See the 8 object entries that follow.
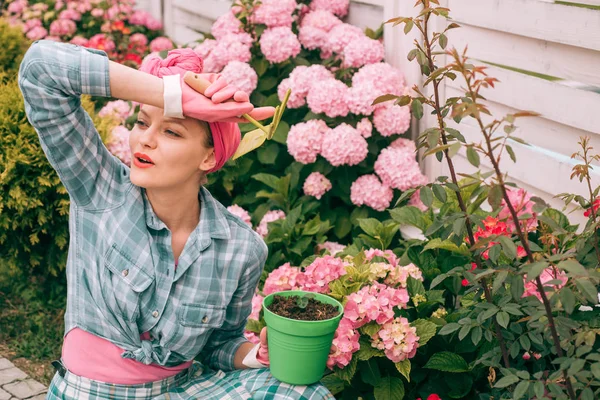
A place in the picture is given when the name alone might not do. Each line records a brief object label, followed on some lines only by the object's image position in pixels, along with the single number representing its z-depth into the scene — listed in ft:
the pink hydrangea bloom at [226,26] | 15.15
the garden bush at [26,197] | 12.41
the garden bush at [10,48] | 16.79
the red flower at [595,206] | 7.83
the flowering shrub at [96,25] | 20.63
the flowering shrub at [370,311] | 8.51
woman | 7.36
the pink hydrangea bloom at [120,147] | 14.28
